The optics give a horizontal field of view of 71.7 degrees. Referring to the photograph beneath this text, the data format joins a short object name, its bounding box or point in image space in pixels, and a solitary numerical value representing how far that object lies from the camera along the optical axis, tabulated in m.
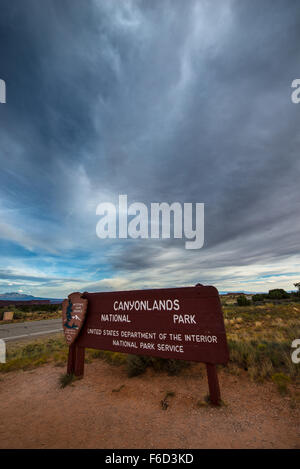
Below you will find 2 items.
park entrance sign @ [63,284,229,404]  3.91
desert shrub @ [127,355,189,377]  5.38
